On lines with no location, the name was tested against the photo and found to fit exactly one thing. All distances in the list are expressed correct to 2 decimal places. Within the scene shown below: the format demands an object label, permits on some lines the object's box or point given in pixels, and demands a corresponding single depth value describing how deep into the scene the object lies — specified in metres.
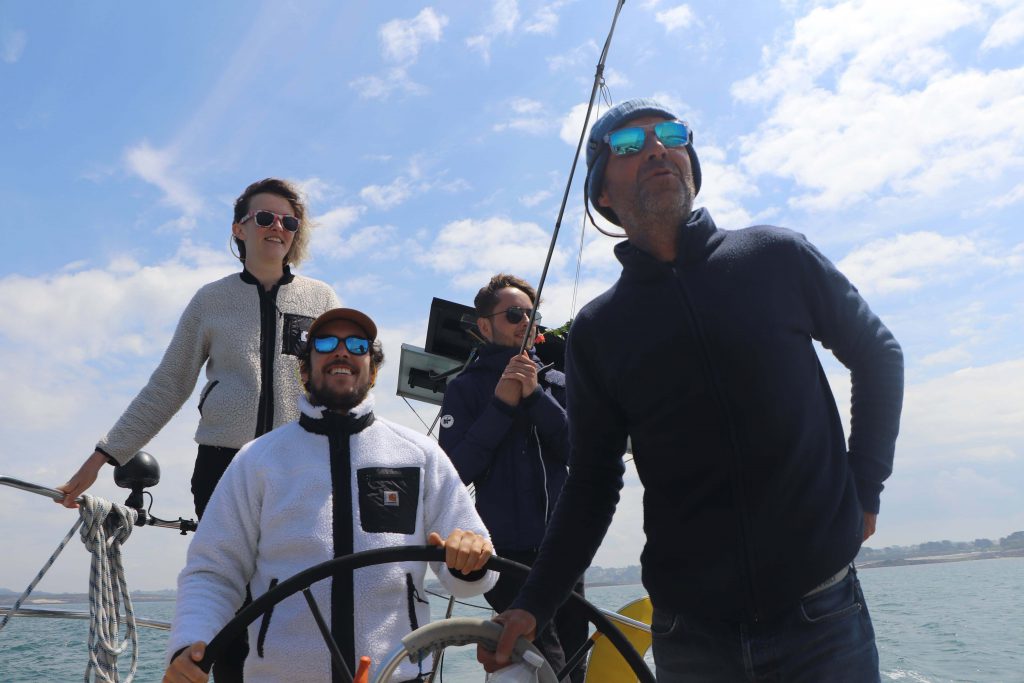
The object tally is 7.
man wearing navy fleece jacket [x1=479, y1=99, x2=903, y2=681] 1.39
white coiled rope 2.67
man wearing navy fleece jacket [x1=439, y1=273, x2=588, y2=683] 2.86
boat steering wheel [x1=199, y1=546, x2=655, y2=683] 1.41
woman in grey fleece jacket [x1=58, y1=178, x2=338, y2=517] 2.53
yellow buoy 2.69
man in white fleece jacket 1.75
